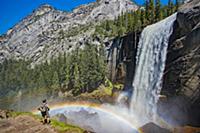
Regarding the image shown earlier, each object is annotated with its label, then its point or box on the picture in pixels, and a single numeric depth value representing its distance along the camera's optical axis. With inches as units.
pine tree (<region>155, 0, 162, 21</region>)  3455.5
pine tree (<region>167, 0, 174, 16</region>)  3818.9
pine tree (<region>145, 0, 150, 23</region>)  3725.4
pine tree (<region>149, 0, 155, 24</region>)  3578.2
